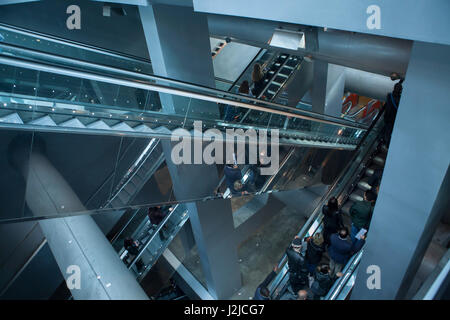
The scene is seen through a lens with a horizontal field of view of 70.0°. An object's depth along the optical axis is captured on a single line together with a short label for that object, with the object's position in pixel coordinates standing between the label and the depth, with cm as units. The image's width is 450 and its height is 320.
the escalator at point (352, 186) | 651
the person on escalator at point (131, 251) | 949
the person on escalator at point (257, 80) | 1047
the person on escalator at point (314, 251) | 588
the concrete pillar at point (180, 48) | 511
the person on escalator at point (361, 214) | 571
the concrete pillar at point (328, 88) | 1055
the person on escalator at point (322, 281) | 557
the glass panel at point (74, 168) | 370
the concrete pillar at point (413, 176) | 299
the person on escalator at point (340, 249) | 564
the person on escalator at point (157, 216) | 937
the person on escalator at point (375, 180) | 701
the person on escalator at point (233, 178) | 643
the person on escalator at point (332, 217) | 621
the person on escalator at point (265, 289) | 622
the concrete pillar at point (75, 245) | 358
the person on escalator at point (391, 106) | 677
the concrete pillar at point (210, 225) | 599
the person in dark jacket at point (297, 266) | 580
